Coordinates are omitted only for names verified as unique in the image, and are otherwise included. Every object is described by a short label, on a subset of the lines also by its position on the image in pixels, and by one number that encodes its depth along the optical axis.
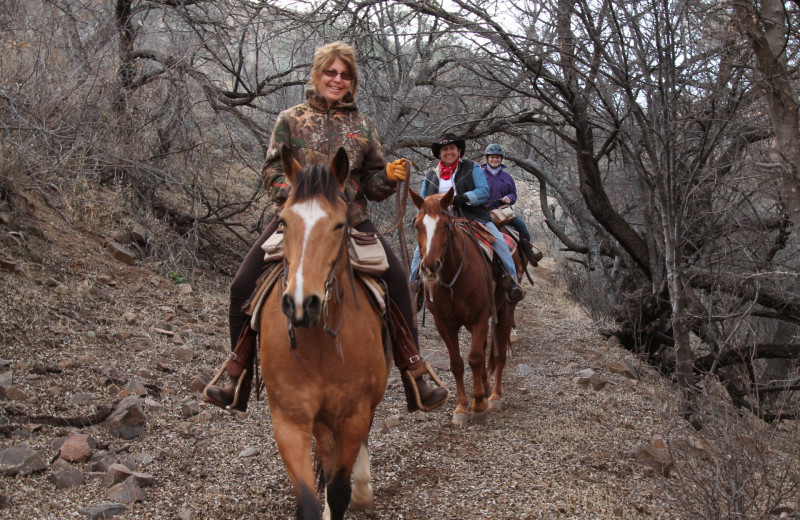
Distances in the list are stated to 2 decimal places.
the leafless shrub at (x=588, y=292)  14.55
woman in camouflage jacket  3.96
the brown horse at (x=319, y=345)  2.90
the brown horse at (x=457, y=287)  6.45
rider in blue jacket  7.71
